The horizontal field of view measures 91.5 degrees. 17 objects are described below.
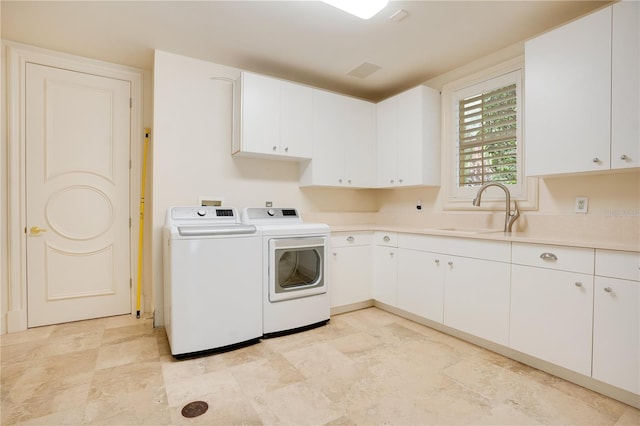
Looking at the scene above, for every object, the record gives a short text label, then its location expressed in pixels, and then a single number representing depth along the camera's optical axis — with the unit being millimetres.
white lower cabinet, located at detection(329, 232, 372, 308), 3137
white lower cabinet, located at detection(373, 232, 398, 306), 3143
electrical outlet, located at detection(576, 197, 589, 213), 2309
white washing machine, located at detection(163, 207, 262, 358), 2221
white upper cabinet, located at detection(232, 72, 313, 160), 2969
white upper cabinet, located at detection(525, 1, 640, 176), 1881
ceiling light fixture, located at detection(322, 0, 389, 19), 2004
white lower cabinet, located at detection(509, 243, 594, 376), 1868
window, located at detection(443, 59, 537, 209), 2748
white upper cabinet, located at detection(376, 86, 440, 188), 3301
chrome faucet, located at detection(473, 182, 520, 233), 2635
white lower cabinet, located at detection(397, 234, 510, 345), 2283
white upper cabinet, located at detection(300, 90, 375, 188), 3398
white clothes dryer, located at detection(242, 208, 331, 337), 2607
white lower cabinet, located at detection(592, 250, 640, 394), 1692
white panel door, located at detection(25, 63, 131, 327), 2846
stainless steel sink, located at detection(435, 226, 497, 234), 2877
